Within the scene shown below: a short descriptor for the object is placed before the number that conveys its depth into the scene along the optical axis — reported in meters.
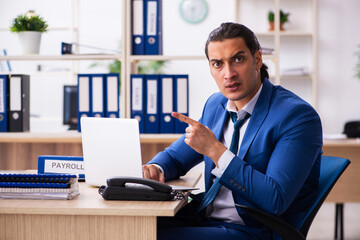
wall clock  6.57
